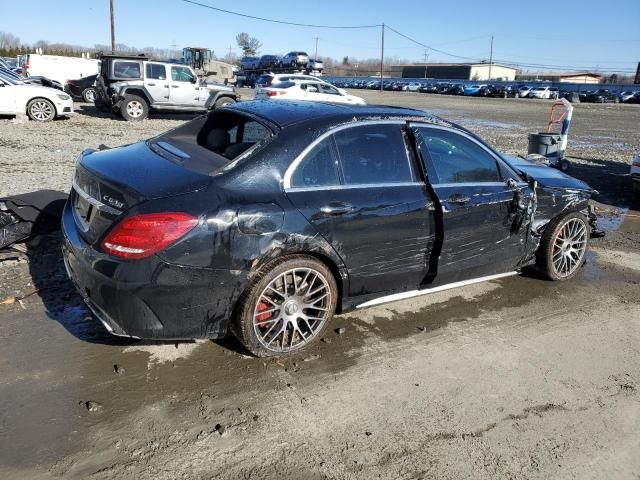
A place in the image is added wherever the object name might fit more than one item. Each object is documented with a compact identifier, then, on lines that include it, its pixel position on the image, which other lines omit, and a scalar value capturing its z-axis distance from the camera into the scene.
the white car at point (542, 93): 55.14
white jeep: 16.39
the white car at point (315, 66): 54.75
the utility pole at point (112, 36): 30.67
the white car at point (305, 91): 20.84
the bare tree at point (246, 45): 113.50
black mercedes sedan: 3.05
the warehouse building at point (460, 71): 106.62
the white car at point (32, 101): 14.27
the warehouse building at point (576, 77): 98.94
